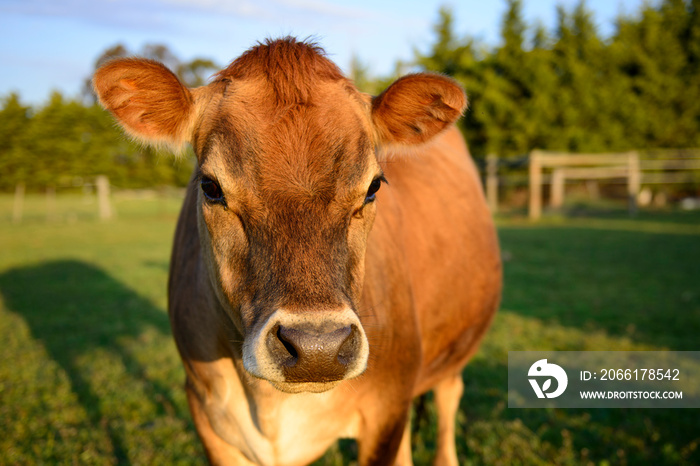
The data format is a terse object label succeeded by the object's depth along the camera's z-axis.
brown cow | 1.53
